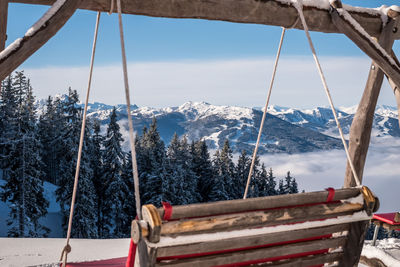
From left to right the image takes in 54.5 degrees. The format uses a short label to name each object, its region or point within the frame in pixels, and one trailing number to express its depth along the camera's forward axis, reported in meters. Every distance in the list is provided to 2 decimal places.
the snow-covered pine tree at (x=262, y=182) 44.62
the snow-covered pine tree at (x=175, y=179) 30.78
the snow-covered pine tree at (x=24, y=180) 27.95
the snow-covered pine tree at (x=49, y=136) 39.18
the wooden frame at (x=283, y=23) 3.25
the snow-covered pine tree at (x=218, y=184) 35.78
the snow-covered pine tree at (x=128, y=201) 32.41
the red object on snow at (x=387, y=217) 6.59
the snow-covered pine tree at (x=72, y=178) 27.83
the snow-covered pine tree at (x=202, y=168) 38.44
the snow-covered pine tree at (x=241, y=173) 41.44
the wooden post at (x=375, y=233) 7.05
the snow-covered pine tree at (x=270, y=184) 45.34
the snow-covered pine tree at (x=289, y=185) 47.50
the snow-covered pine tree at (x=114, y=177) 31.69
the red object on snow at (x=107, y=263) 3.92
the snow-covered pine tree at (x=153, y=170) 30.17
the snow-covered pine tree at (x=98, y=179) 33.56
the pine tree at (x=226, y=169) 38.38
